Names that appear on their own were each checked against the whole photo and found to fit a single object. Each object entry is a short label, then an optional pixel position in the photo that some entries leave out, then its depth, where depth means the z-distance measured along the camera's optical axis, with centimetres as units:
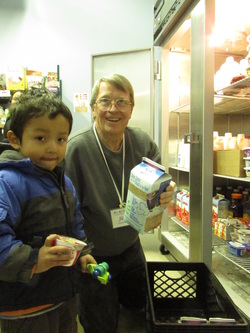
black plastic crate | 104
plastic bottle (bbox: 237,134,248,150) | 163
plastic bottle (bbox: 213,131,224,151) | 170
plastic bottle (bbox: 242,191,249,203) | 177
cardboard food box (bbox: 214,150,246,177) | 140
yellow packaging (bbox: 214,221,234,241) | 160
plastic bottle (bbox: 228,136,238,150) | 166
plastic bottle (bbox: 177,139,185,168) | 208
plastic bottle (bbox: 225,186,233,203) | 197
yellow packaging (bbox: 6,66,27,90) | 293
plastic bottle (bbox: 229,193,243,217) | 177
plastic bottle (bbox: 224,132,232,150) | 170
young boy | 68
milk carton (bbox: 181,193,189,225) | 195
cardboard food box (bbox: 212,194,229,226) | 177
